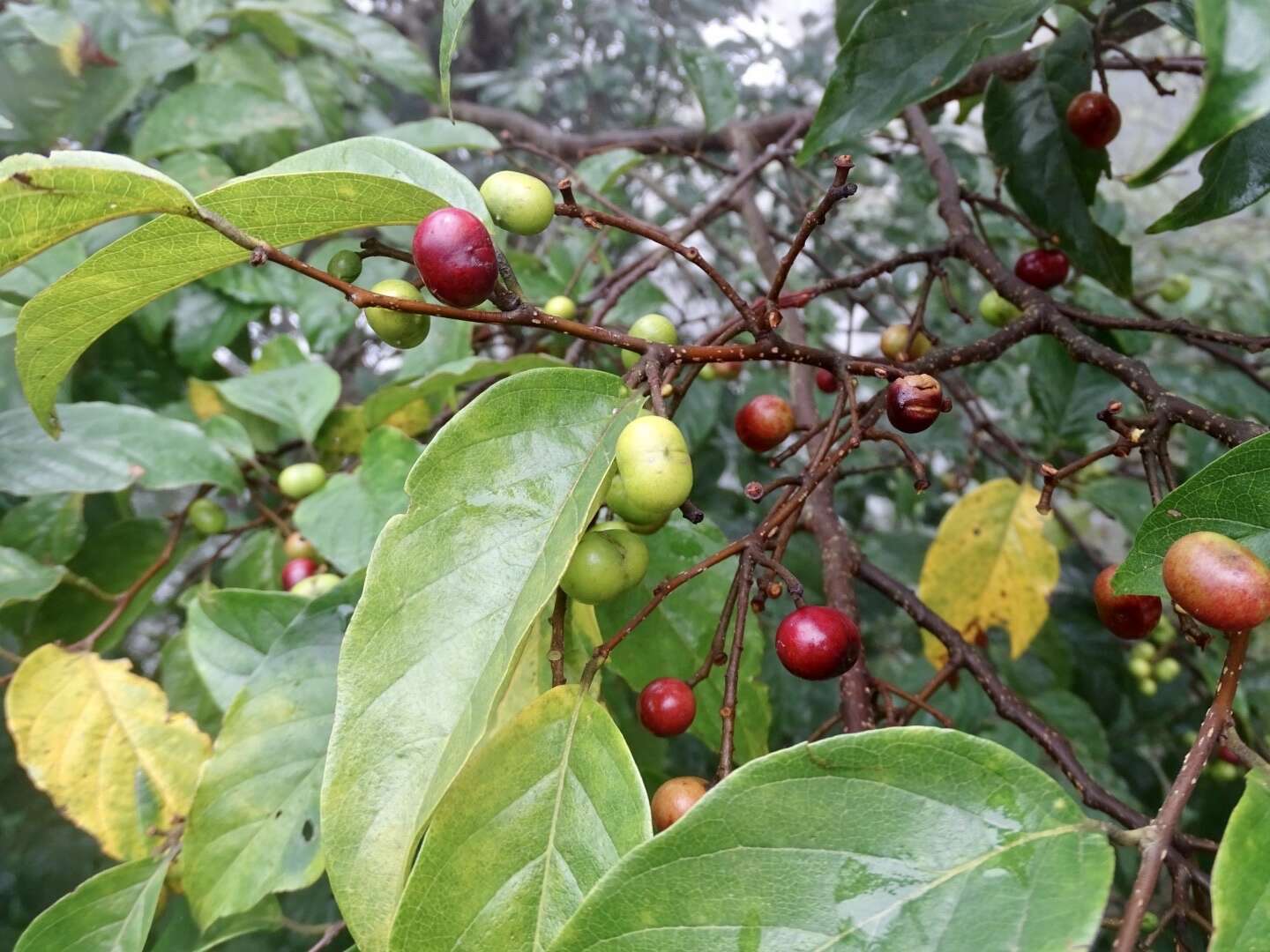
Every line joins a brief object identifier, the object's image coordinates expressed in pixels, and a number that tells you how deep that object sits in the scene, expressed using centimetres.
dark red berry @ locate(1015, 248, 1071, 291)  31
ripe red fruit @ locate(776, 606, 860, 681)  16
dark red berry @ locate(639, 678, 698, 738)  17
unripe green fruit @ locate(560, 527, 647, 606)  16
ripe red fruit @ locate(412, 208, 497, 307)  15
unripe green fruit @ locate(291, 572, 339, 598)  25
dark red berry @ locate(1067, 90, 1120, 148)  29
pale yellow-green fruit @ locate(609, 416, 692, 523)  14
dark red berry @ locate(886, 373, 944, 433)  16
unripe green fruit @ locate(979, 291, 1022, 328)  34
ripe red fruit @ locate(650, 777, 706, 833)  16
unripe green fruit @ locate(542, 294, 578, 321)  29
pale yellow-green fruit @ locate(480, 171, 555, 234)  18
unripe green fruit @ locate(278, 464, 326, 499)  31
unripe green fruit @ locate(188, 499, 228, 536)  32
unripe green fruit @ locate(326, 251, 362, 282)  17
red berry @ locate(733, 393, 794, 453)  22
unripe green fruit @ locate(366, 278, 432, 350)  17
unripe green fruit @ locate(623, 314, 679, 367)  20
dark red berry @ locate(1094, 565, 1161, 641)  20
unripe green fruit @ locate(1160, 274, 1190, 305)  50
